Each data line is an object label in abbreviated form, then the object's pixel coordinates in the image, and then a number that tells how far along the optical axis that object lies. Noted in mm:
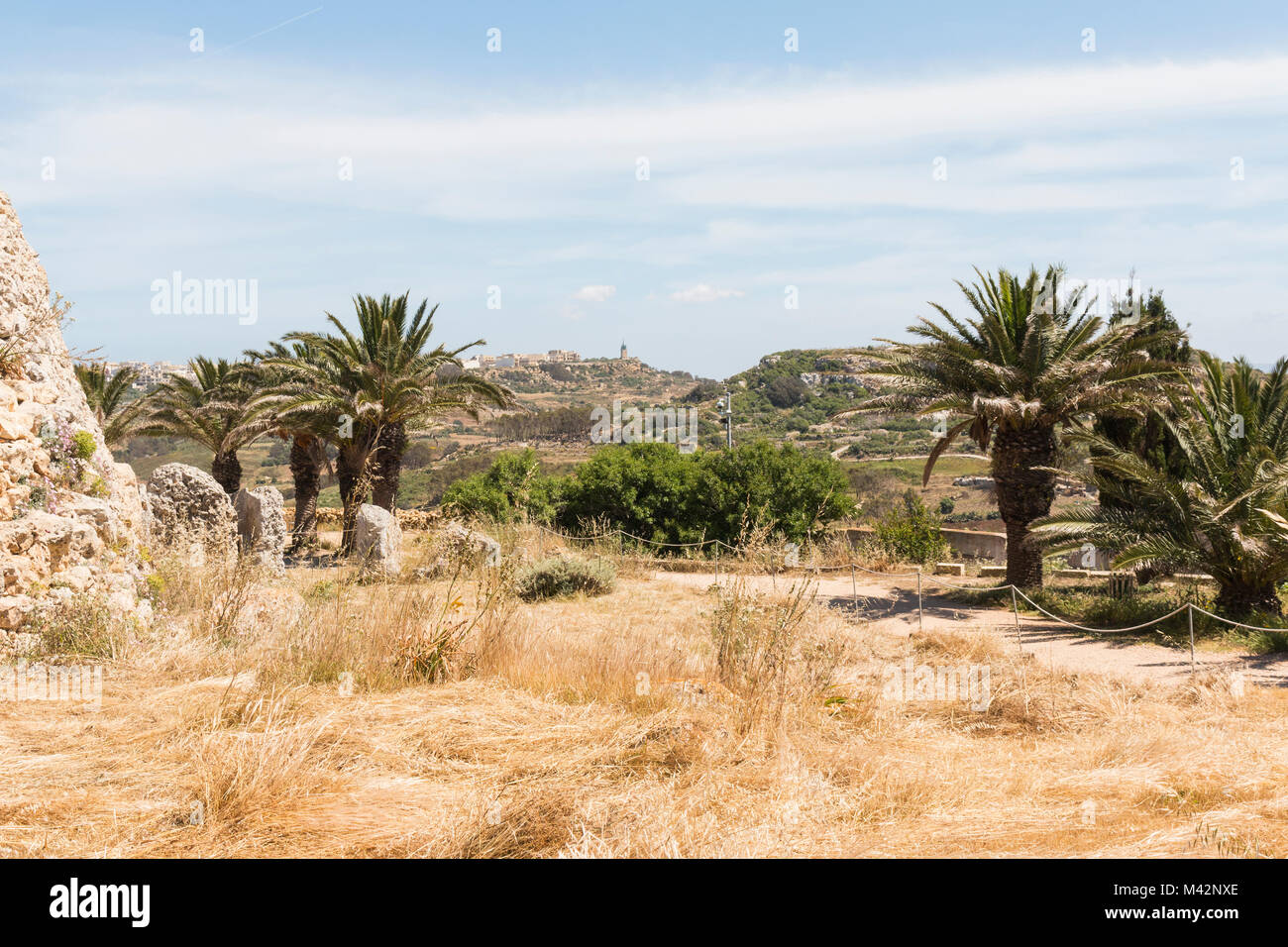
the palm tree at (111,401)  21594
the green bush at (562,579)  12914
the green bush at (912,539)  18312
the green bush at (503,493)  19531
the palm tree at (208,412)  21609
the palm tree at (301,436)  18278
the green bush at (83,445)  7164
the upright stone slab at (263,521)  13047
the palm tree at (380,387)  18078
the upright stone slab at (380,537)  13121
